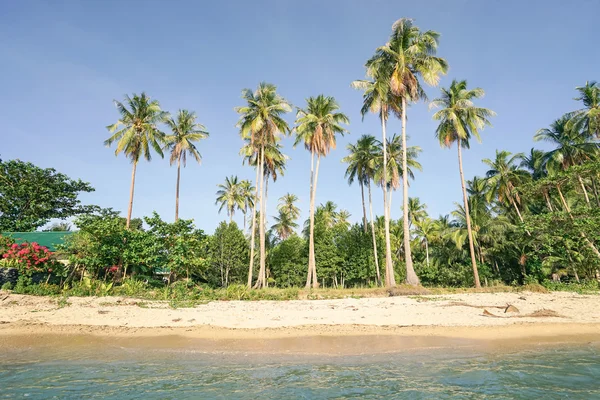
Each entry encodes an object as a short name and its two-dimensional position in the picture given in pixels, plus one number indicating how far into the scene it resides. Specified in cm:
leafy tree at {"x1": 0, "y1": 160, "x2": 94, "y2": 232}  3366
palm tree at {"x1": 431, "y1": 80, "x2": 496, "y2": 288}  2612
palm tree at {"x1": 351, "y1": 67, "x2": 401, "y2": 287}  2447
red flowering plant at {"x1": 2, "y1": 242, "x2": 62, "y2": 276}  1786
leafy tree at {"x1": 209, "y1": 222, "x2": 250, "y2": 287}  3525
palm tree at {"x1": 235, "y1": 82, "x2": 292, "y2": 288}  2814
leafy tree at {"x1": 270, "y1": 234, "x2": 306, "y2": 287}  3708
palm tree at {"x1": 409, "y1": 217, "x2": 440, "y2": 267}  4209
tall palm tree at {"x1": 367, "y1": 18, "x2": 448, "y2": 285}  2325
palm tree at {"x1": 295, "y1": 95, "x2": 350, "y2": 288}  2875
